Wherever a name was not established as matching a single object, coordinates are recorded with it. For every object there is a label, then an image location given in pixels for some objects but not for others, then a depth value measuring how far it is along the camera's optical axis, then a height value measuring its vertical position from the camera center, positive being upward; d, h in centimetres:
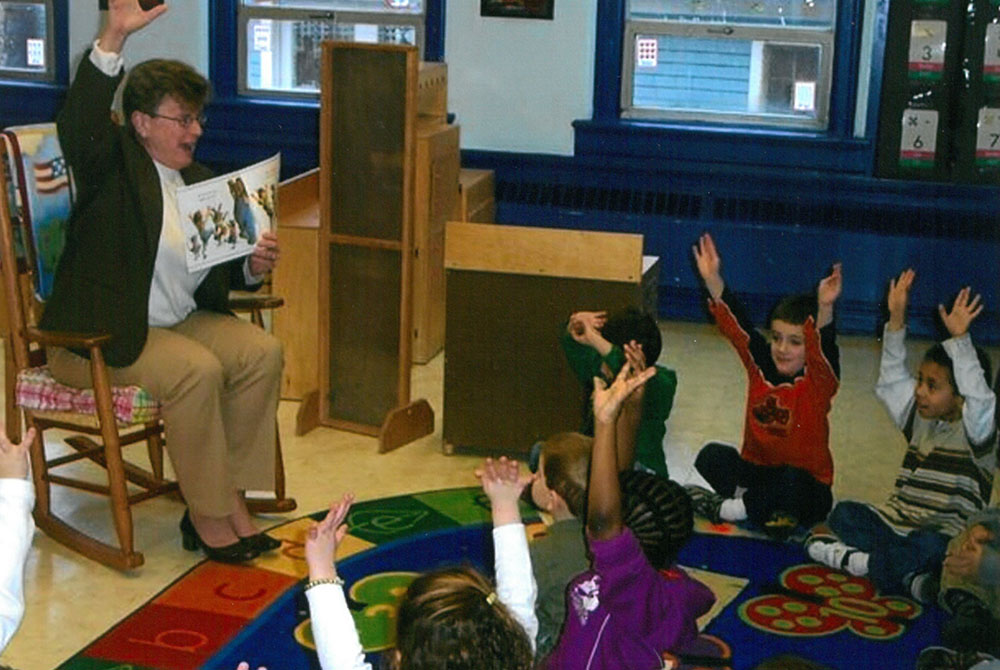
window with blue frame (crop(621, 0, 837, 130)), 633 -16
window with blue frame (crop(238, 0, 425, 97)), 664 -11
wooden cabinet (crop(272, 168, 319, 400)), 517 -93
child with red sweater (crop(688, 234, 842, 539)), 421 -101
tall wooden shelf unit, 462 -66
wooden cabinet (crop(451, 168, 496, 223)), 592 -69
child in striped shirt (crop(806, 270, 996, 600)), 386 -106
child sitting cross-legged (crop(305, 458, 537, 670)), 191 -74
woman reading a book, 381 -72
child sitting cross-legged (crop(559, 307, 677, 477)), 411 -86
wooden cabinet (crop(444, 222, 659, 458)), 452 -84
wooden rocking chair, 383 -91
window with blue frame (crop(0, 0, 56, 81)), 704 -21
